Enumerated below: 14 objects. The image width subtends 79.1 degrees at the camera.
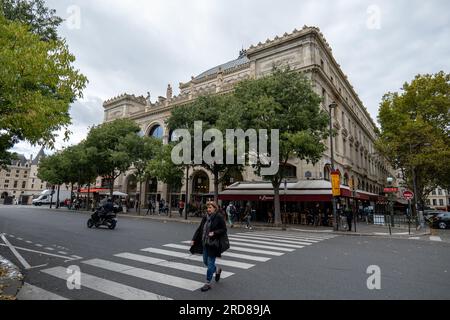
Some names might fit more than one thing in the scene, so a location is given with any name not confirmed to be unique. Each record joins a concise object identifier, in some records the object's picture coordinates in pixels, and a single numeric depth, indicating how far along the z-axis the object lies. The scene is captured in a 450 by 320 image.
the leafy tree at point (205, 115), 22.55
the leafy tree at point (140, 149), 30.30
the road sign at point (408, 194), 19.77
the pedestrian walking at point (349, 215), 17.92
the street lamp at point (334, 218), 17.97
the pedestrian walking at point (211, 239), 5.22
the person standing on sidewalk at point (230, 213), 19.05
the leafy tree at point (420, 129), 26.78
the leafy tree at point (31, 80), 6.08
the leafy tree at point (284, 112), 18.34
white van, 51.66
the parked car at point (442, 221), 23.69
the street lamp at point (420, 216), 22.25
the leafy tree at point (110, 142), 30.39
